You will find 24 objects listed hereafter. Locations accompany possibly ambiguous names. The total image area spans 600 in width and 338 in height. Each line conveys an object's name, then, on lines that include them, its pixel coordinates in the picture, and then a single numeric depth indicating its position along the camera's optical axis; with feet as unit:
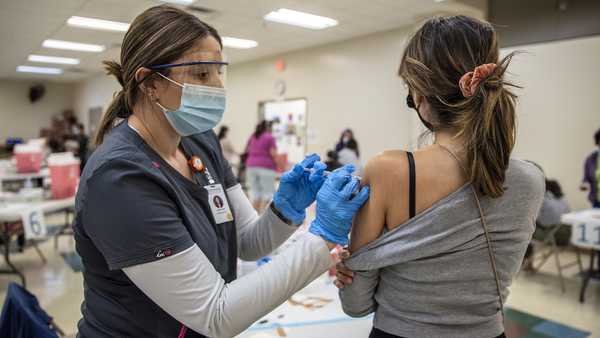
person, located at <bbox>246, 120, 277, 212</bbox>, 18.83
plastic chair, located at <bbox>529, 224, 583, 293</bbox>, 12.16
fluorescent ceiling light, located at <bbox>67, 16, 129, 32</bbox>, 18.75
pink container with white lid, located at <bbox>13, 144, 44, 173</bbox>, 15.52
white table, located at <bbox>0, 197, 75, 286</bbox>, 10.12
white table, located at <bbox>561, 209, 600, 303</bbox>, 10.09
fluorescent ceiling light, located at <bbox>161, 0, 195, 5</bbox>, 15.81
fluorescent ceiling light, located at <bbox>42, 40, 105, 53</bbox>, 24.13
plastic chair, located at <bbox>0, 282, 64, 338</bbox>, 4.44
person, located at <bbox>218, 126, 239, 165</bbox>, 22.16
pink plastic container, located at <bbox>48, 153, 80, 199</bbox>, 11.31
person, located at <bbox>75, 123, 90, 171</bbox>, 22.75
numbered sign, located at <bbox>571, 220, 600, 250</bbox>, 10.07
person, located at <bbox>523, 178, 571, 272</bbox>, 11.98
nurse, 2.56
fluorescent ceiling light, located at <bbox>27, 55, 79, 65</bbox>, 29.74
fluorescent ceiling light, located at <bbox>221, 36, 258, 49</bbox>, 23.39
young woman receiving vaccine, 2.61
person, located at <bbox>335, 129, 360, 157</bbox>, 21.52
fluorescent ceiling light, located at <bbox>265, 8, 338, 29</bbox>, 18.37
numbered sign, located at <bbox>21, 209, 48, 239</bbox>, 10.10
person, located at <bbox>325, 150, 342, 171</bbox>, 18.10
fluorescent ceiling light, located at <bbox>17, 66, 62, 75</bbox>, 35.81
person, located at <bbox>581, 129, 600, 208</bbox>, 14.23
